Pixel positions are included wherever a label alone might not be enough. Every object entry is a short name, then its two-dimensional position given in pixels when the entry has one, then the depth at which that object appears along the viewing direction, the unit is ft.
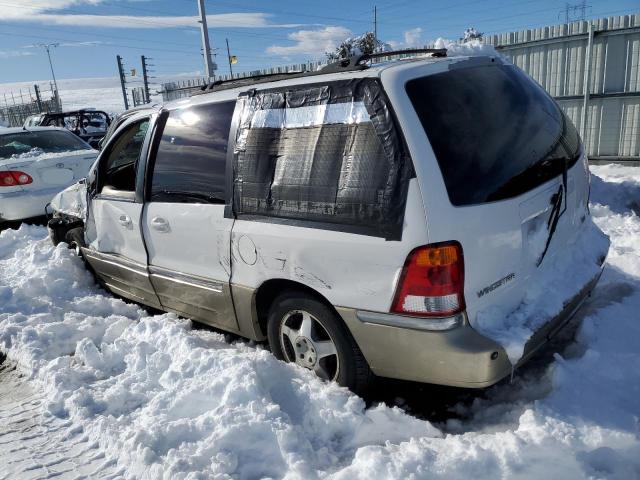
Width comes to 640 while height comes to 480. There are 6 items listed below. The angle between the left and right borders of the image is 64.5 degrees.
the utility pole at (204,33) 61.63
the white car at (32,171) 23.38
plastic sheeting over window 8.13
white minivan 7.97
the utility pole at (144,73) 124.22
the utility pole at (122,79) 119.55
